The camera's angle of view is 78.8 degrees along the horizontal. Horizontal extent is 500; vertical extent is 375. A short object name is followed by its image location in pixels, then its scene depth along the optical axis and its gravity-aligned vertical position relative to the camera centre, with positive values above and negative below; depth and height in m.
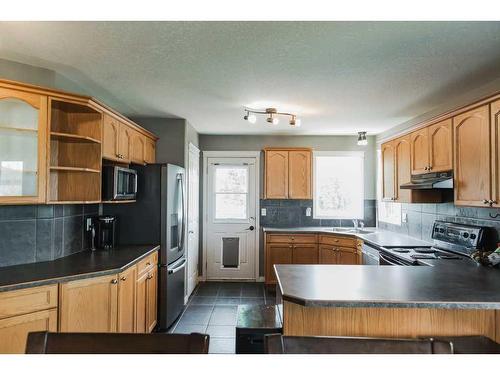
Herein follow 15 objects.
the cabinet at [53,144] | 1.98 +0.34
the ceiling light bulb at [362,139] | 4.26 +0.76
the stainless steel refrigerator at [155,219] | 3.01 -0.28
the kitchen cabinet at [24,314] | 1.70 -0.72
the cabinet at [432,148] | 2.50 +0.40
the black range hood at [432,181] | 2.47 +0.11
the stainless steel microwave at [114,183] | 2.52 +0.06
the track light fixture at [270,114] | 3.22 +0.86
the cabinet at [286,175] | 4.67 +0.27
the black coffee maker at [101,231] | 2.81 -0.38
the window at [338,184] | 4.79 +0.14
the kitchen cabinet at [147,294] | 2.55 -0.92
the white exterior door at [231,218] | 4.70 -0.41
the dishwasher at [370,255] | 3.15 -0.67
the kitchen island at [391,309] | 1.42 -0.59
